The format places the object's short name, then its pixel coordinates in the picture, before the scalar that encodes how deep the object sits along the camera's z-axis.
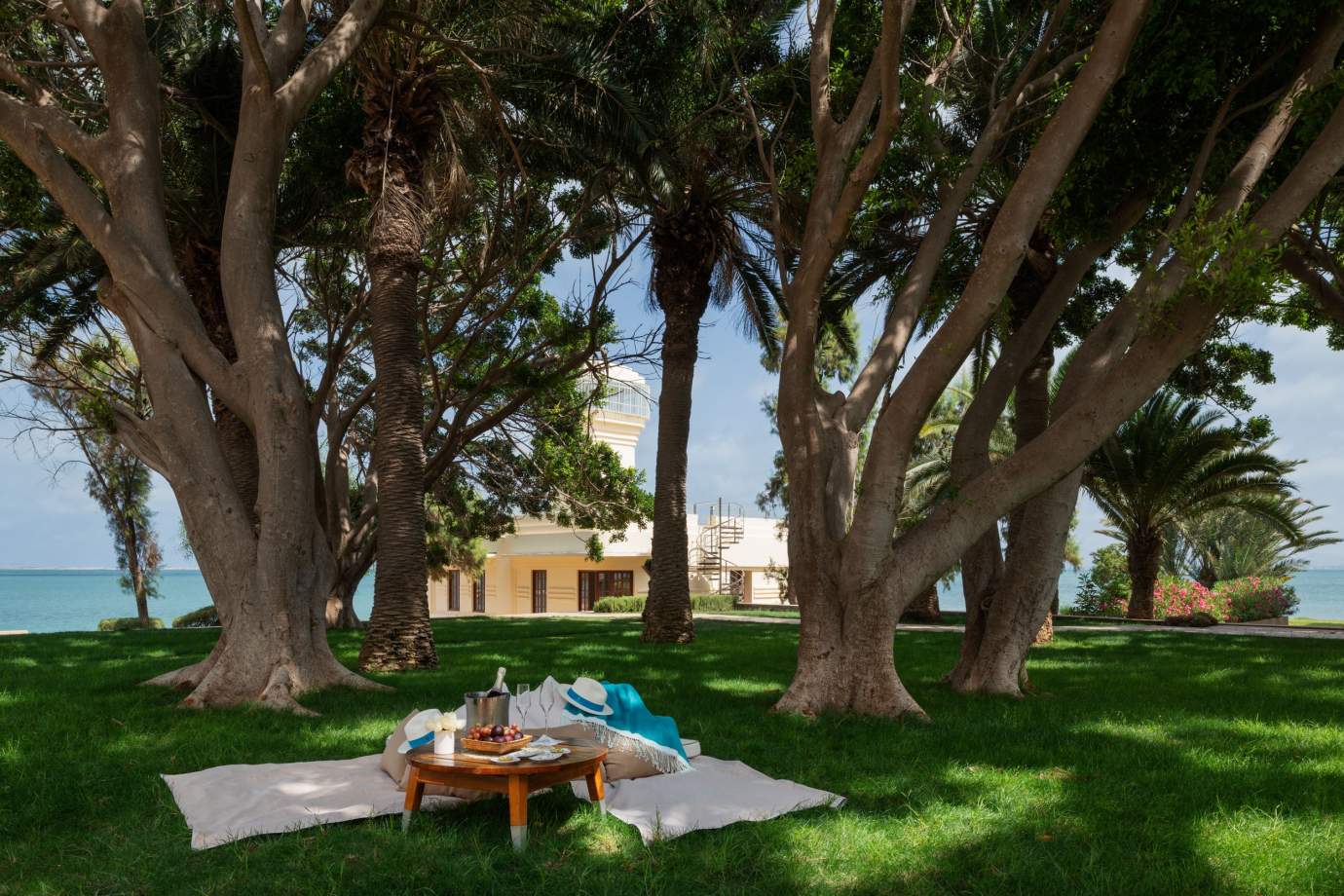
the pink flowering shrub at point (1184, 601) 23.52
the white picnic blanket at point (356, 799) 4.82
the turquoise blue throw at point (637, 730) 5.79
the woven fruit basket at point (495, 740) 4.60
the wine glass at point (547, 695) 5.88
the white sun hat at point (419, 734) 5.38
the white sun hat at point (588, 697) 5.93
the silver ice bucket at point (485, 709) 4.95
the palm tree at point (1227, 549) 35.44
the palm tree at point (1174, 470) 20.44
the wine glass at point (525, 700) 5.81
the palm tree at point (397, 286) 12.08
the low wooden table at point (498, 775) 4.40
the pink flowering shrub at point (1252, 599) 23.72
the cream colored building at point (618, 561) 34.03
